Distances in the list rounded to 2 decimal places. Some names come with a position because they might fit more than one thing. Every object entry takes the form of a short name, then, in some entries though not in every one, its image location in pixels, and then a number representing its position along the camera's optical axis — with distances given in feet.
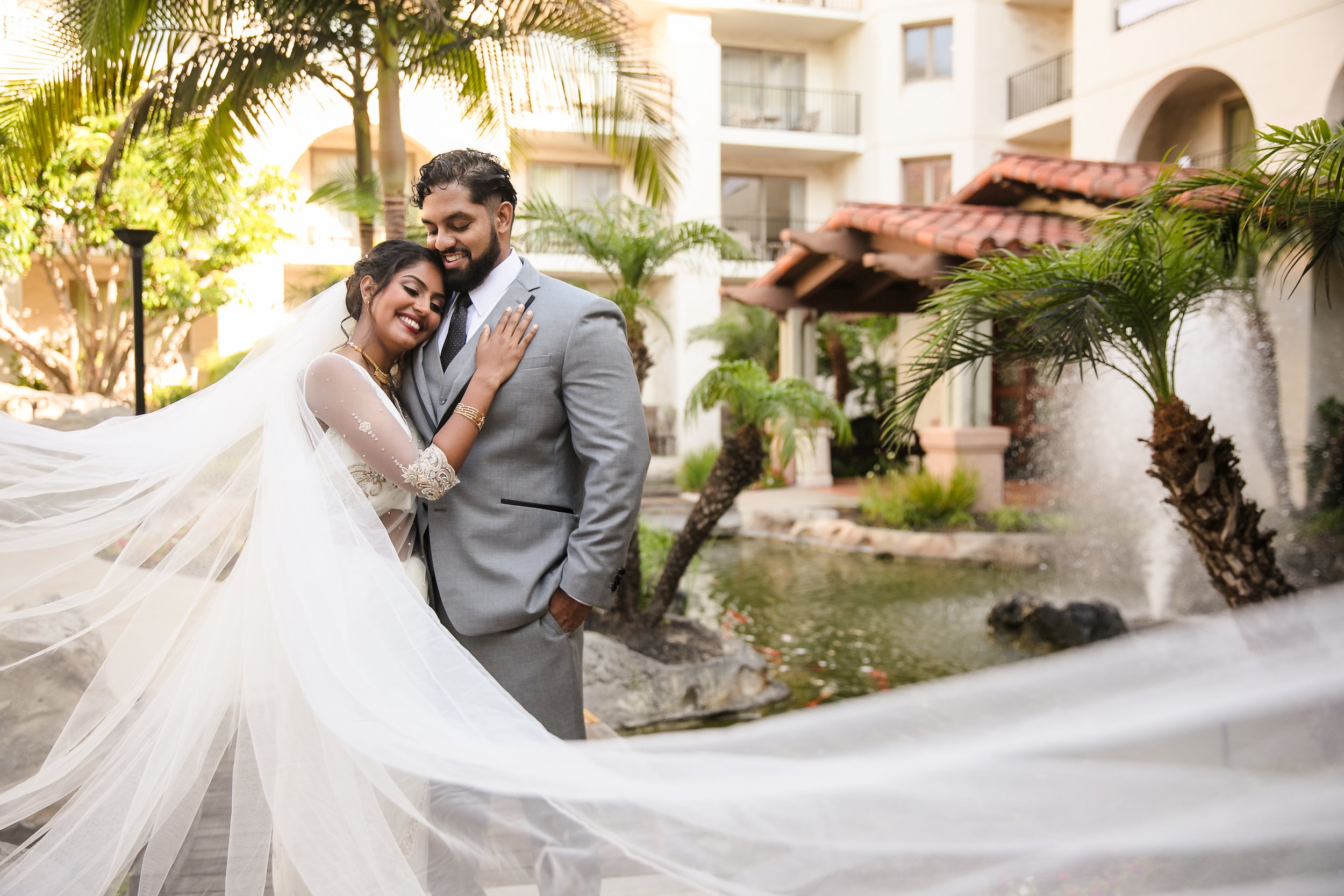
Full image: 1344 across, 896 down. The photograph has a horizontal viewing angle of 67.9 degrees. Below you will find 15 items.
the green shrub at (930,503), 41.57
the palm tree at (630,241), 25.16
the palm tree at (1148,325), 15.74
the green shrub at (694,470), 58.23
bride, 8.07
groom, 8.36
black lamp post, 22.99
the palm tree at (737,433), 24.89
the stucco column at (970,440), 44.19
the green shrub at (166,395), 44.80
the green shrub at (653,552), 29.04
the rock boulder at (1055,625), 24.89
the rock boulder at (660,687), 20.12
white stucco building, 65.77
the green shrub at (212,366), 38.81
